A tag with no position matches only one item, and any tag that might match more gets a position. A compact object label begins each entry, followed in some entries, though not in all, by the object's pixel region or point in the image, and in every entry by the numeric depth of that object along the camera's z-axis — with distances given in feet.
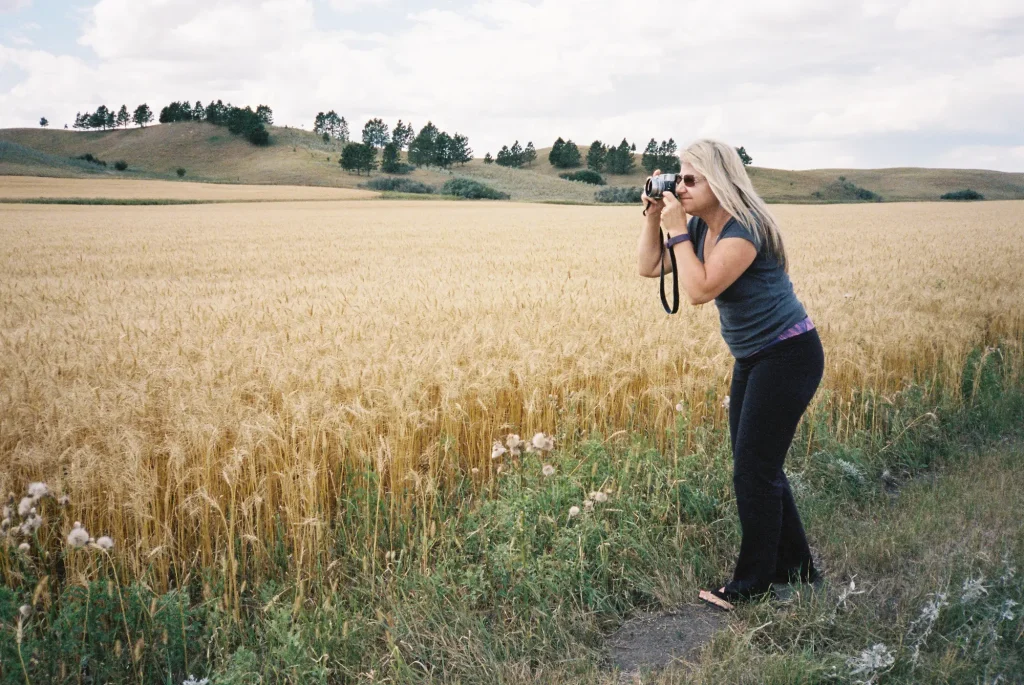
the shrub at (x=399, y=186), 224.94
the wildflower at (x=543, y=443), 12.35
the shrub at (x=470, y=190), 222.48
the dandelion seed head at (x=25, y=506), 9.55
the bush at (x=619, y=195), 225.15
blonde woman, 9.12
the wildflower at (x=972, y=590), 9.51
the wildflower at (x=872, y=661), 8.23
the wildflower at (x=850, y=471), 14.39
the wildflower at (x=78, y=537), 9.09
